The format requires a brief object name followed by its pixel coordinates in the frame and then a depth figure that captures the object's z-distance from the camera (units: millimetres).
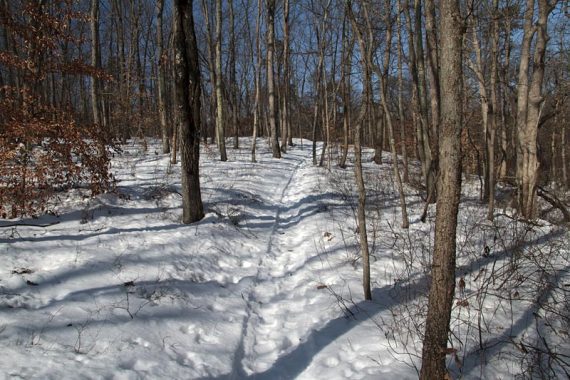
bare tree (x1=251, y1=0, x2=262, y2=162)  16920
